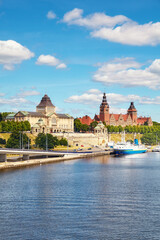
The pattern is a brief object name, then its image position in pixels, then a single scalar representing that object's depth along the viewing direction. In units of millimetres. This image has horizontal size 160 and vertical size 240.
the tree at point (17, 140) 145875
